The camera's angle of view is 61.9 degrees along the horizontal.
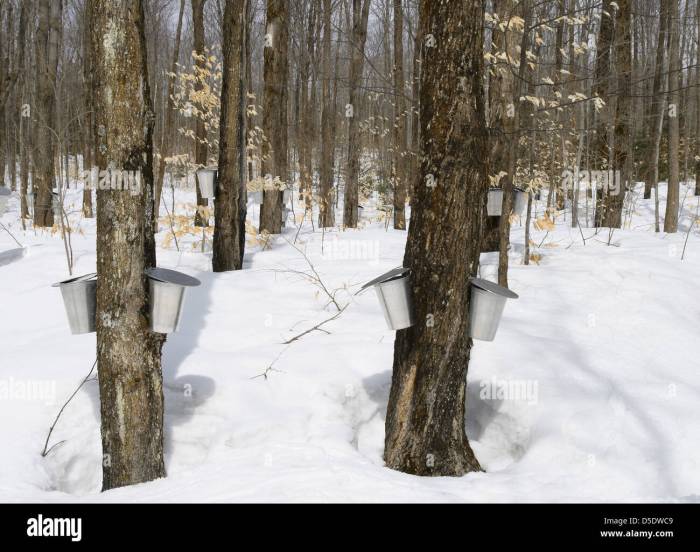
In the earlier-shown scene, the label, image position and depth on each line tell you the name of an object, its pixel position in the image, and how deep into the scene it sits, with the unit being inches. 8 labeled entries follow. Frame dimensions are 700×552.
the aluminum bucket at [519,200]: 226.1
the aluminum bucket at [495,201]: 214.8
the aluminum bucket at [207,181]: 248.1
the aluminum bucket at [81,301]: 116.1
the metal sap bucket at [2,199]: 300.5
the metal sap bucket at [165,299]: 112.1
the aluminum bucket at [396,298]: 109.7
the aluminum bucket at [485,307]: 110.9
